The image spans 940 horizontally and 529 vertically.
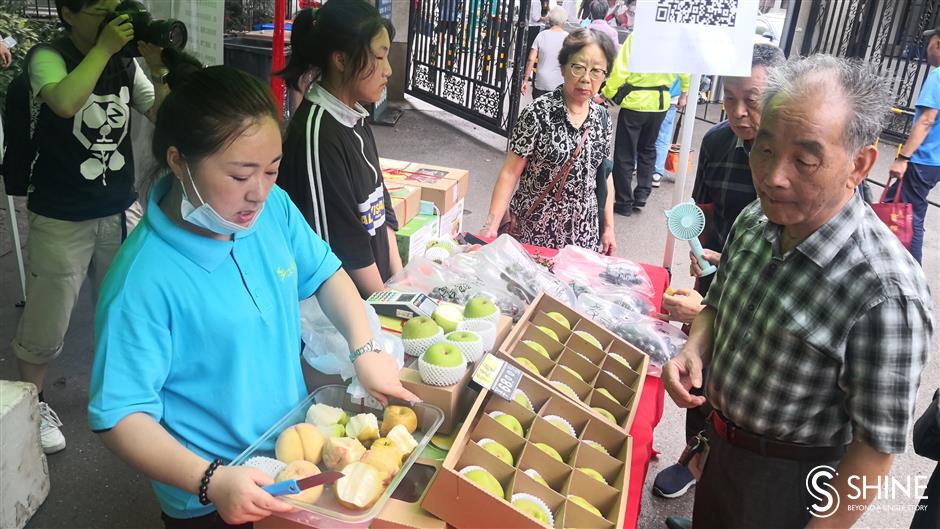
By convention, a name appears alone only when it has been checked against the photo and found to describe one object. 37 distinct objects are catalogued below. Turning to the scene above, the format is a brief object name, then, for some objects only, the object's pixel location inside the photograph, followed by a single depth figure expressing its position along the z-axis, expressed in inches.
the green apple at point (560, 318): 77.6
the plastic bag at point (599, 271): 99.5
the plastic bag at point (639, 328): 82.0
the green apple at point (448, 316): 69.7
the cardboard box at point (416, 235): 115.6
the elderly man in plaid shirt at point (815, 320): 51.3
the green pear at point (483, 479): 51.0
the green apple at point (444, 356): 59.1
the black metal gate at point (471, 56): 292.7
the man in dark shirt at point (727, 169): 92.0
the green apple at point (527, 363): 66.8
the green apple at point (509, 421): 58.6
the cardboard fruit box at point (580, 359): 68.4
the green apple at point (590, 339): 76.0
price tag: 57.5
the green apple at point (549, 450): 57.7
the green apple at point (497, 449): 55.4
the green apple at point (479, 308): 72.7
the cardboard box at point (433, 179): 131.3
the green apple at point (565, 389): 66.5
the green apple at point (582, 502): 52.5
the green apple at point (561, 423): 61.7
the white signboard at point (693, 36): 97.7
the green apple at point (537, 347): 71.1
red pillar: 105.2
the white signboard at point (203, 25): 96.9
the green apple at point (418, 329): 64.8
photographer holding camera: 87.1
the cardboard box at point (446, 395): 58.1
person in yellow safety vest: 226.7
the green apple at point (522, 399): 62.0
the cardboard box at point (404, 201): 117.2
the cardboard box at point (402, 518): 48.6
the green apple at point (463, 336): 64.6
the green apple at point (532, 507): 50.7
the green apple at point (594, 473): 55.6
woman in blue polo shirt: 43.9
